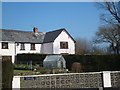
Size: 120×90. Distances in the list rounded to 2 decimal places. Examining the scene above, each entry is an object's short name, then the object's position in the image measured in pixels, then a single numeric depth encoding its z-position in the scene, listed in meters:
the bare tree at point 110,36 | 52.94
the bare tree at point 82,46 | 68.93
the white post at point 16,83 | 14.51
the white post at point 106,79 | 16.92
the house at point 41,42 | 48.66
